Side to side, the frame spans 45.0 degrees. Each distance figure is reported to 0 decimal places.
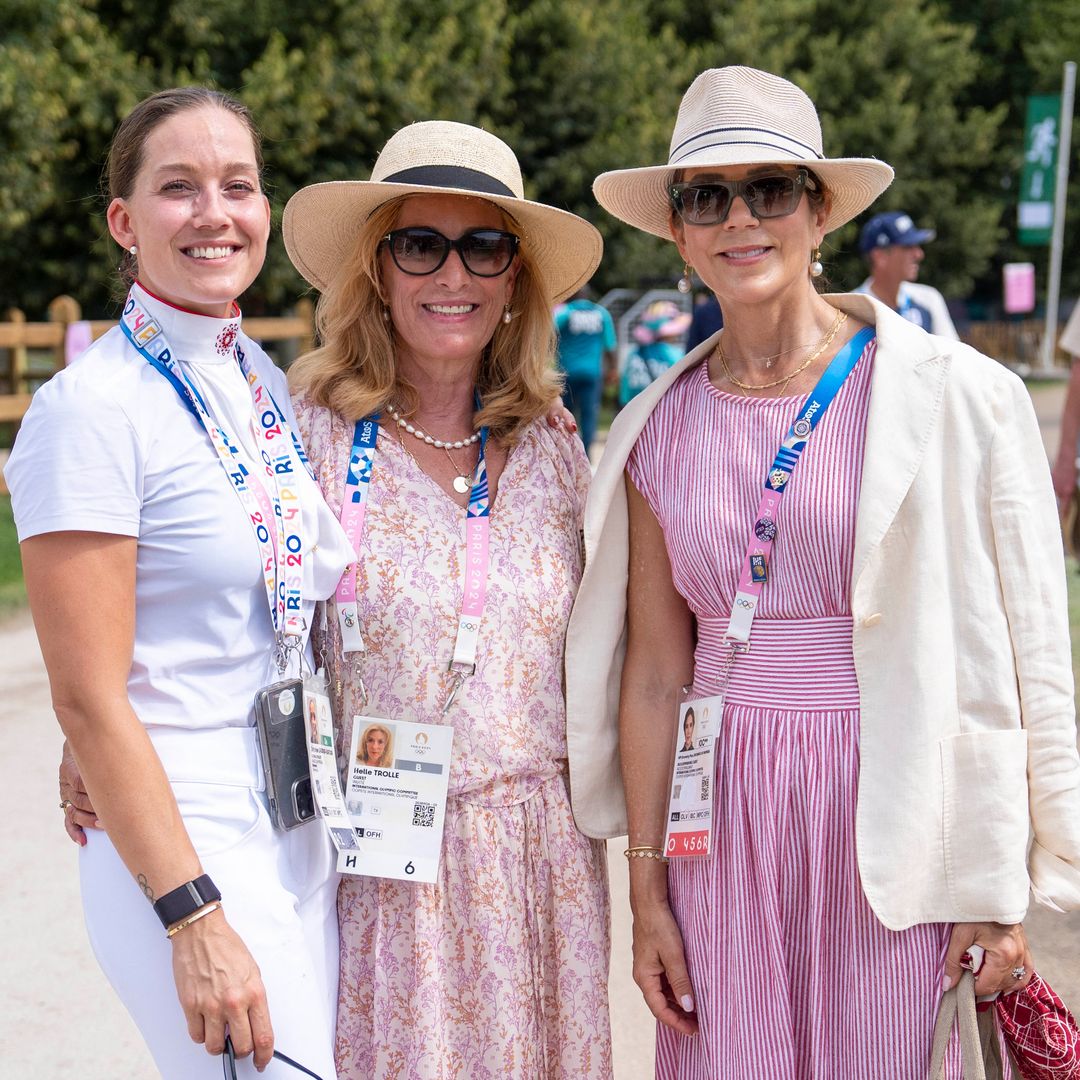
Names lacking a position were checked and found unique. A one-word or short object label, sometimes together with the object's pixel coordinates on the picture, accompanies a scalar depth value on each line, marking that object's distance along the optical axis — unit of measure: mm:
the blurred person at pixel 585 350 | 12406
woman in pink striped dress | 2180
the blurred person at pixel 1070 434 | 5258
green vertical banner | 25875
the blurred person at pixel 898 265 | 7531
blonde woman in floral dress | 2480
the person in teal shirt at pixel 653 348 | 12375
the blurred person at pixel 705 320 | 9890
